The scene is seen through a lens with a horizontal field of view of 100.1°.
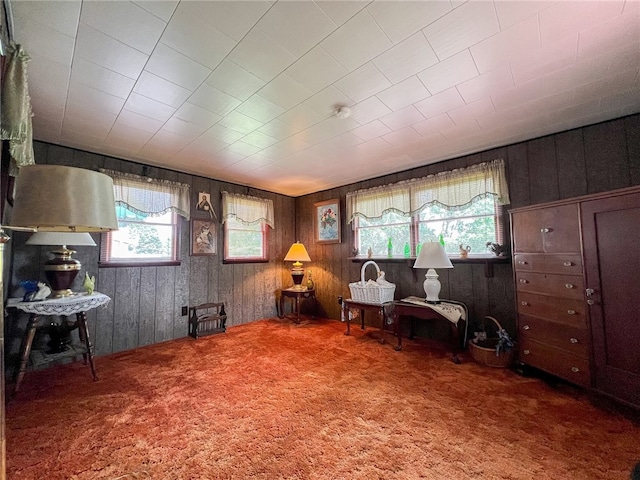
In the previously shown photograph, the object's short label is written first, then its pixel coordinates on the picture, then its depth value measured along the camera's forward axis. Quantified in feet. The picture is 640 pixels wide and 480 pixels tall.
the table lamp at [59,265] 7.68
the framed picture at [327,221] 14.43
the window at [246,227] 13.33
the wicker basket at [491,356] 8.13
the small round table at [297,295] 13.58
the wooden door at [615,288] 5.63
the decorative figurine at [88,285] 8.34
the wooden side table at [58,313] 6.79
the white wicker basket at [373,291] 10.59
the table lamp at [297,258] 14.29
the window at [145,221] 10.09
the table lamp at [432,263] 9.34
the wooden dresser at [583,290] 5.72
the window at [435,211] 9.74
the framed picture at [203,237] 12.18
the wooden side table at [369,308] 10.39
